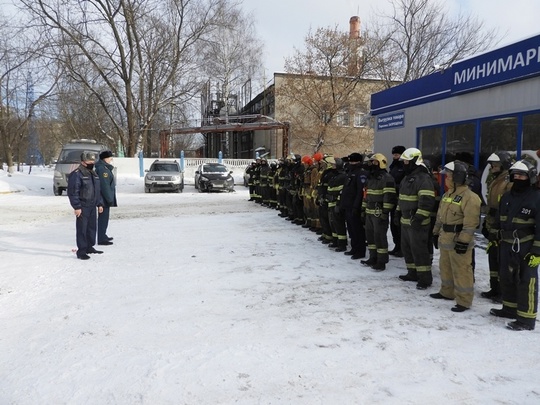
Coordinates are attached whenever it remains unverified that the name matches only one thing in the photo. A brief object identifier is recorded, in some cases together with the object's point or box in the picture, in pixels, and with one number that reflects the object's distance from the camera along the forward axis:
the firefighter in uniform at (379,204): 6.34
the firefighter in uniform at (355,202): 7.09
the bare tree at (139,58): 27.09
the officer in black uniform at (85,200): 7.07
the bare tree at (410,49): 30.42
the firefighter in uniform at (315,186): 9.08
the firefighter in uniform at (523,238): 4.14
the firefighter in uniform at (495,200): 5.02
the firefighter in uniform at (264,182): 14.51
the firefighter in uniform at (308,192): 9.68
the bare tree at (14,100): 26.25
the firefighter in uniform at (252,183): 15.98
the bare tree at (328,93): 29.39
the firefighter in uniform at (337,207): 7.61
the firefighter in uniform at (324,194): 8.16
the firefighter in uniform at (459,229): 4.62
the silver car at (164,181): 19.81
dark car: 20.42
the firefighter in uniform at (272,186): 13.56
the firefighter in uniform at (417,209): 5.43
